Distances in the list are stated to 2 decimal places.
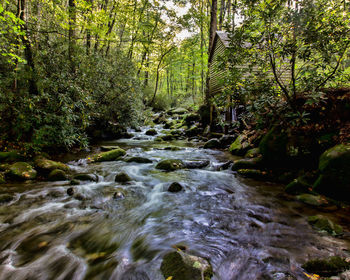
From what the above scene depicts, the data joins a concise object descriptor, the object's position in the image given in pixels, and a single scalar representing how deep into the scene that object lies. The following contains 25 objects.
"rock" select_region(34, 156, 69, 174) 5.72
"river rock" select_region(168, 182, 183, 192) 4.94
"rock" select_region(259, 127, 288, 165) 5.43
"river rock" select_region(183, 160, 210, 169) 6.88
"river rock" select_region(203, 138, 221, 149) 10.02
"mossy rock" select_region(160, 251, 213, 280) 1.96
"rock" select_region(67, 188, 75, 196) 4.55
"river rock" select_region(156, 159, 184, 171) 6.62
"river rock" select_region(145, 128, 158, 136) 15.04
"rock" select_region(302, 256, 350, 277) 2.06
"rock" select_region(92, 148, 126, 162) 7.65
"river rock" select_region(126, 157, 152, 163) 7.52
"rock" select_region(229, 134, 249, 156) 8.09
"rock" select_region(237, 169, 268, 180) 5.54
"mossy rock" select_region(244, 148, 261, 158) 7.03
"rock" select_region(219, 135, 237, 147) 10.12
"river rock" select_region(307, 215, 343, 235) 2.82
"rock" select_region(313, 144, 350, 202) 3.64
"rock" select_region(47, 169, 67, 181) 5.39
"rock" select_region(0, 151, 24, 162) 5.87
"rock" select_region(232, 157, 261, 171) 6.02
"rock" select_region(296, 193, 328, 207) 3.70
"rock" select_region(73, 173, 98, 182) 5.47
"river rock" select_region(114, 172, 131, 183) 5.60
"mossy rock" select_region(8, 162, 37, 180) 5.15
